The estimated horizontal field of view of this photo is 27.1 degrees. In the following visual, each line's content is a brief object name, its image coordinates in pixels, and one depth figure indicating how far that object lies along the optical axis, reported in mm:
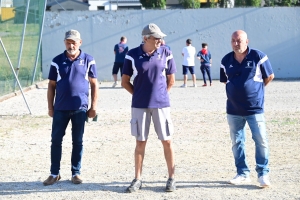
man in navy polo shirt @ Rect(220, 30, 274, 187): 7309
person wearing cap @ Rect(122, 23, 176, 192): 7109
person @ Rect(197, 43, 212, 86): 21516
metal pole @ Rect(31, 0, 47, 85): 21848
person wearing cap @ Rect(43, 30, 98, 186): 7551
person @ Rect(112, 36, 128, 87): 21406
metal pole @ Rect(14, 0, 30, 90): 19031
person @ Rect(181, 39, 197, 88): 21531
